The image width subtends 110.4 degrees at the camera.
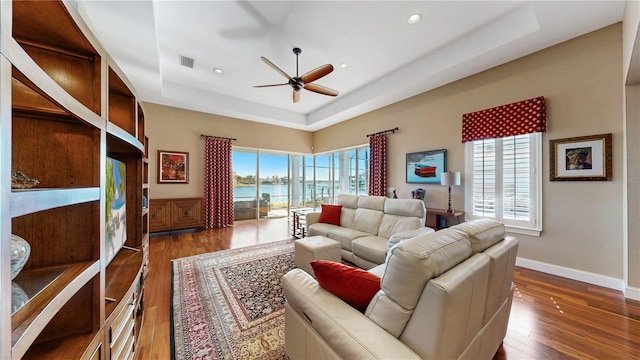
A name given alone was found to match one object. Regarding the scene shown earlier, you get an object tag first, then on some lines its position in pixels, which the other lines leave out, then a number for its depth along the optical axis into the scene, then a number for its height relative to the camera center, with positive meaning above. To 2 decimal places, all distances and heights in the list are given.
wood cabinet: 4.86 -0.78
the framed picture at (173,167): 5.23 +0.32
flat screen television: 1.37 -0.19
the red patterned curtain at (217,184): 5.66 -0.12
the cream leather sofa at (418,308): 0.90 -0.63
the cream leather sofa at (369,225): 2.84 -0.69
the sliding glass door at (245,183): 6.37 -0.10
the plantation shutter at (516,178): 3.23 +0.02
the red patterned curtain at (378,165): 5.23 +0.36
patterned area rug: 1.68 -1.25
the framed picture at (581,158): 2.63 +0.26
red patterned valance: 3.05 +0.89
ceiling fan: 3.09 +1.50
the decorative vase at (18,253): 0.69 -0.24
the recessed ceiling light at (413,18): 2.75 +2.03
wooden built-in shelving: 0.76 +0.00
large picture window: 6.39 +0.03
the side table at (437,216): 3.80 -0.64
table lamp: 3.72 +0.03
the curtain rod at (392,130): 5.01 +1.14
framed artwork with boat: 4.19 +0.27
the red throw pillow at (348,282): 1.16 -0.56
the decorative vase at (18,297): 0.66 -0.37
